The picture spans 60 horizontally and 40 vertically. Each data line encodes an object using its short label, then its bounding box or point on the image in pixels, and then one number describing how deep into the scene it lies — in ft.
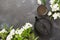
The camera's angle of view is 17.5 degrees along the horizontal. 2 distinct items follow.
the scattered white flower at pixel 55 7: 5.07
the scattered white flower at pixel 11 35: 4.61
